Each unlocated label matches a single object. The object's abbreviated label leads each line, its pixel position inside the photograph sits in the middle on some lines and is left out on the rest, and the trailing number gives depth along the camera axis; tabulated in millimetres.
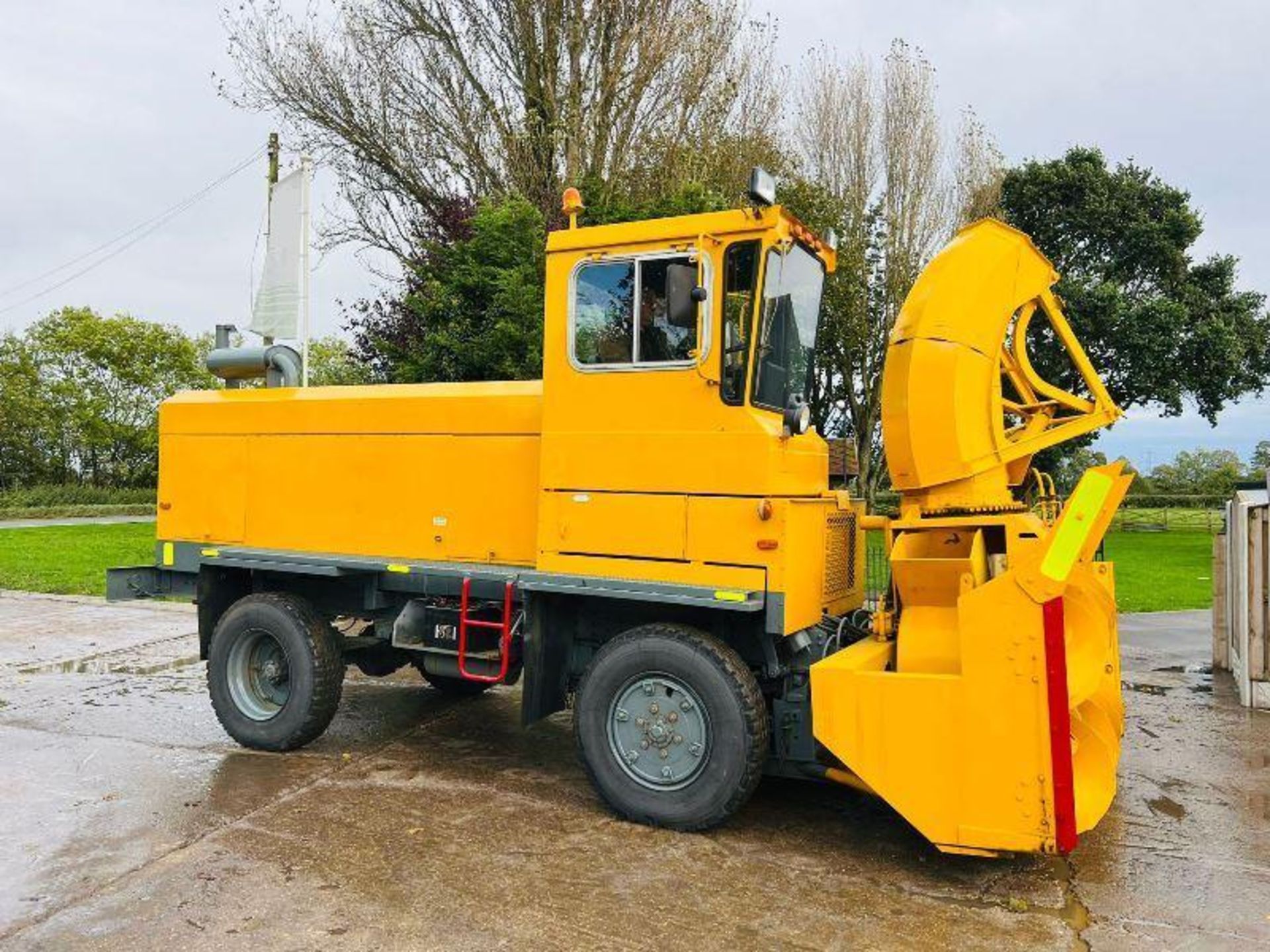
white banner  7672
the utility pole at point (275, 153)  19359
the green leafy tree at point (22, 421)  36281
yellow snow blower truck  4223
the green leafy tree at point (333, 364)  17906
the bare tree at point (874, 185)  21812
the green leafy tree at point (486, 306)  12570
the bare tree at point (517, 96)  16781
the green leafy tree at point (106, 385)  37562
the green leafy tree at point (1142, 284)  21219
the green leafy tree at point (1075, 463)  23108
